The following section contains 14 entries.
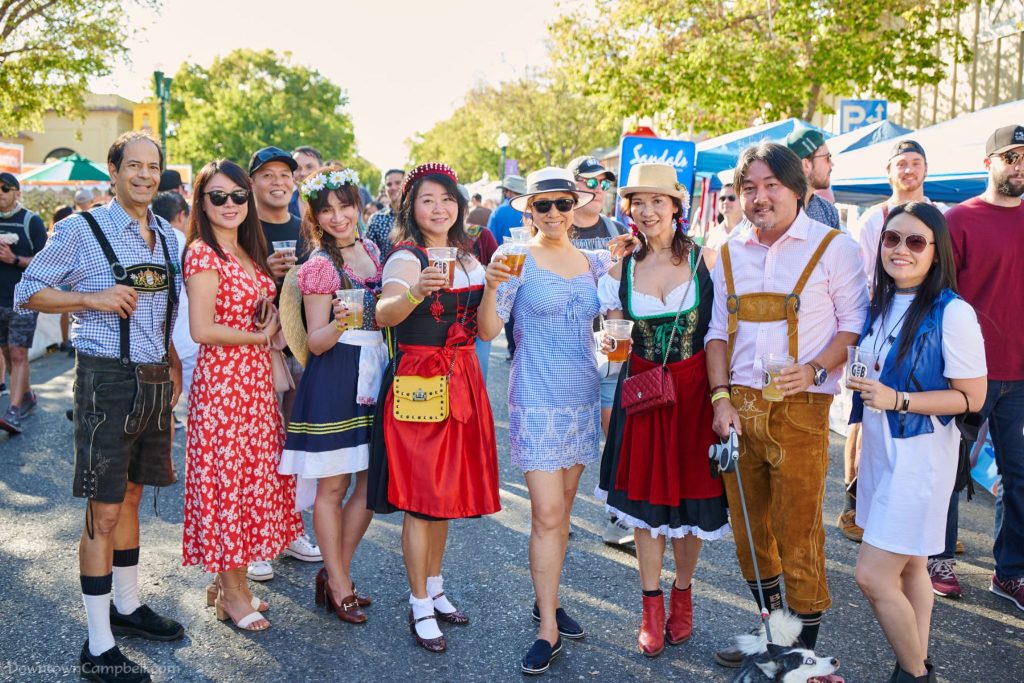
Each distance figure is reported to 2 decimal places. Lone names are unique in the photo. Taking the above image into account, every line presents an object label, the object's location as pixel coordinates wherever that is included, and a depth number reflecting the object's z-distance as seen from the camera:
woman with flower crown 4.09
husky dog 3.07
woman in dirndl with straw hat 3.79
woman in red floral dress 3.89
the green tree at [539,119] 40.41
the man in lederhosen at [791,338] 3.46
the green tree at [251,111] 48.38
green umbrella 17.27
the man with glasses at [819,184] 5.65
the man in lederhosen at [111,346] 3.55
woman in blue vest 3.14
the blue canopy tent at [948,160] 7.16
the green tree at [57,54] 17.59
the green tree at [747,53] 15.65
